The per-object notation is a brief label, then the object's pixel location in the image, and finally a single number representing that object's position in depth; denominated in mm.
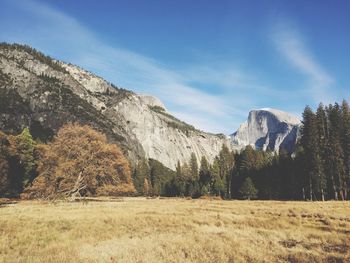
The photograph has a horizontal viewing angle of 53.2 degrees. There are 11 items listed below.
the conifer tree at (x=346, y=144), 60853
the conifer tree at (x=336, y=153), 59953
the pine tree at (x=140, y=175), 126438
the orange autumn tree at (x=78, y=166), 44906
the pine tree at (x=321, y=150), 61156
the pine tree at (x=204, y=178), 105000
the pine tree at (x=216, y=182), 99756
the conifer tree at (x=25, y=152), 62253
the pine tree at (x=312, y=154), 61344
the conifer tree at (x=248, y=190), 83112
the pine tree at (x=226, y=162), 108812
